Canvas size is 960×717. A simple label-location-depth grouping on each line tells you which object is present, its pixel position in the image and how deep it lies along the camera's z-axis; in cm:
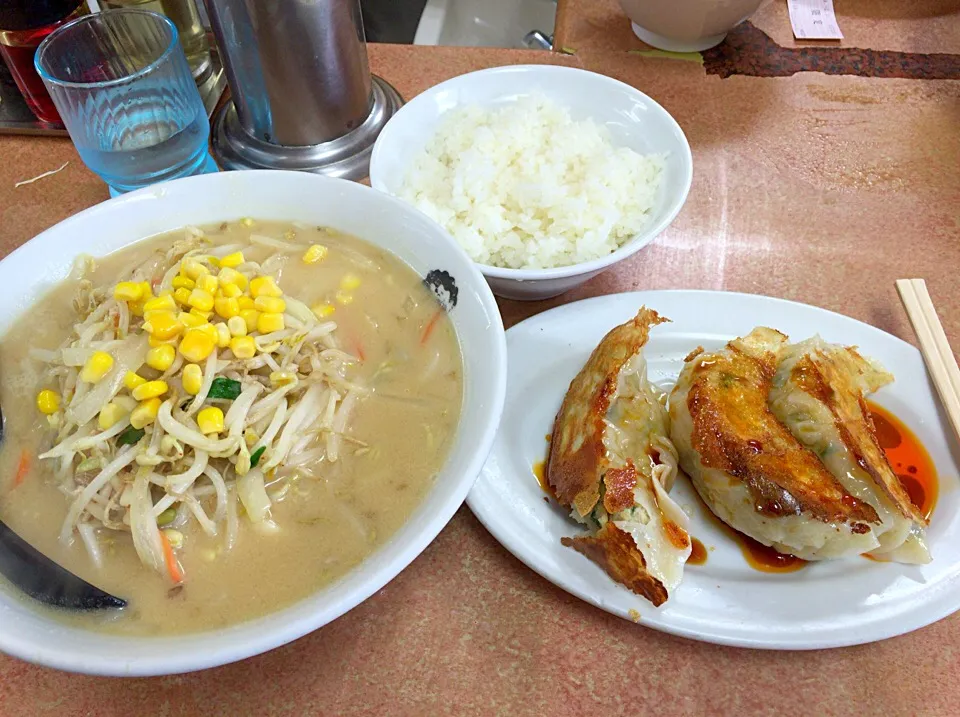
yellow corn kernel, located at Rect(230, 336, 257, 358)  29
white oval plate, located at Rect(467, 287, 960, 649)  29
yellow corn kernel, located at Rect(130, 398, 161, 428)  27
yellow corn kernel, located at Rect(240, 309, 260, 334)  30
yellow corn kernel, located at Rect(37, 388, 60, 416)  29
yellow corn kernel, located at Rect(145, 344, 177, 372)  28
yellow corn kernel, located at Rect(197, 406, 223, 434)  27
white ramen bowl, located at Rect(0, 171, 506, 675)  22
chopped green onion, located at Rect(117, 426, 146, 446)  28
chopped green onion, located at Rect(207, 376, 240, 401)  28
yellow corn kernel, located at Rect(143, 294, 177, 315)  29
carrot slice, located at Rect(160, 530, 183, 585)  26
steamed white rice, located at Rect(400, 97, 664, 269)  39
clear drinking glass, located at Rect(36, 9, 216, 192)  40
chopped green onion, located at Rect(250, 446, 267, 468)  28
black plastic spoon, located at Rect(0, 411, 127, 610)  24
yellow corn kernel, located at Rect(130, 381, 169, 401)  27
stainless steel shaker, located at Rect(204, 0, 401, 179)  40
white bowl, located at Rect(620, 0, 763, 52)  51
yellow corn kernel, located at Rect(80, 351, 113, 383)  28
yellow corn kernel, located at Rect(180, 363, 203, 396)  28
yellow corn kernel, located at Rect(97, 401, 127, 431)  27
